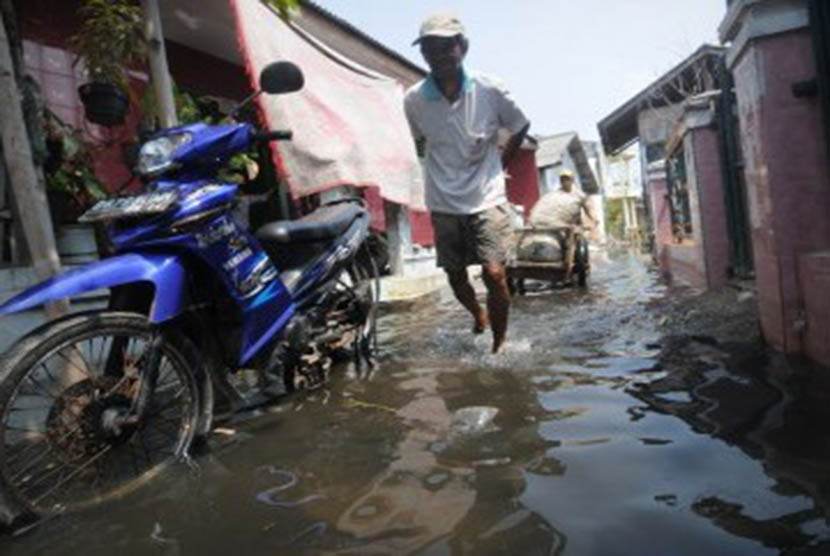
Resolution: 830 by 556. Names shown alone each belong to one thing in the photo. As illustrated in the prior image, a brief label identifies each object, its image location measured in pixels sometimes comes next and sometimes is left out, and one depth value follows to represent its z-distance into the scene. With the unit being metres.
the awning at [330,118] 6.07
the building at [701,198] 5.88
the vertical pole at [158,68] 4.70
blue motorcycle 2.35
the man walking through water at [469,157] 4.23
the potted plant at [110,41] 5.06
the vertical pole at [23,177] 3.56
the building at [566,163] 30.89
